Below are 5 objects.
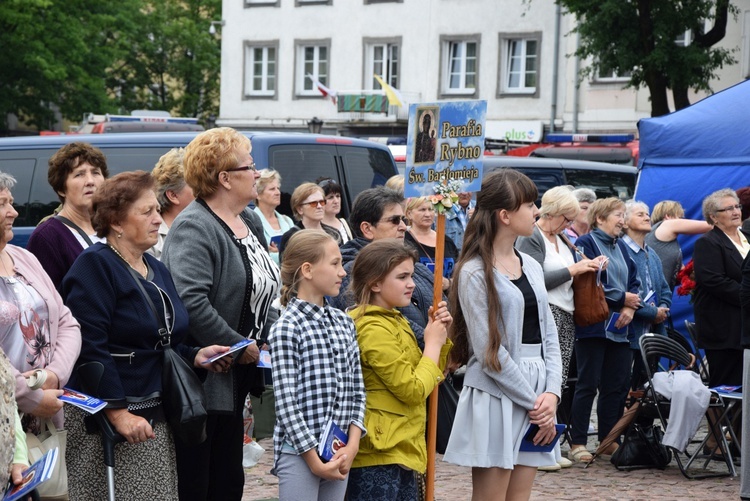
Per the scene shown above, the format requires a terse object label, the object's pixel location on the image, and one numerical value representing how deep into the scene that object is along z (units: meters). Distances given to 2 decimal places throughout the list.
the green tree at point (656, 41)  25.67
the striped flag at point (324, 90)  38.06
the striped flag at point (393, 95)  35.91
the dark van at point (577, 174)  17.14
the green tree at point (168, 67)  48.22
